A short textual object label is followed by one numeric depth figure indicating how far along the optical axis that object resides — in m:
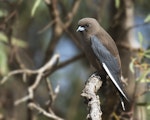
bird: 7.39
